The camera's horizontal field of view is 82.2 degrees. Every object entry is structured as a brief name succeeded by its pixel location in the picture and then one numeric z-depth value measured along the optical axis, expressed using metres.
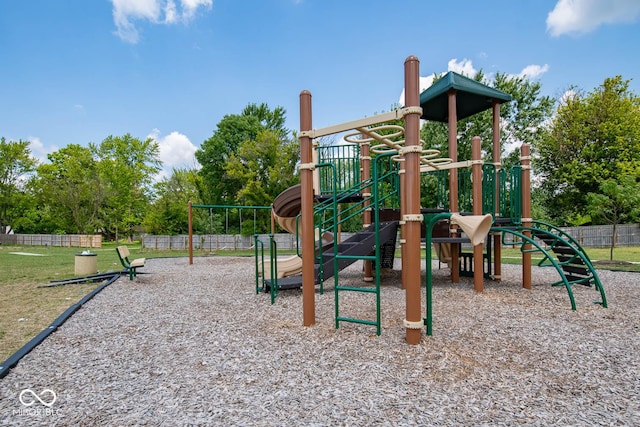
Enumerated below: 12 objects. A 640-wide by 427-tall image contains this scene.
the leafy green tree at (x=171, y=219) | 23.91
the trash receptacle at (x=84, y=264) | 9.11
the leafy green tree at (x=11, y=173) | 35.38
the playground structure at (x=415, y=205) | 3.52
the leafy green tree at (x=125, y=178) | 35.97
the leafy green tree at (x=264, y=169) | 25.41
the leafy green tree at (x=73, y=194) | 33.03
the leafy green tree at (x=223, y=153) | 31.77
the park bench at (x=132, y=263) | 8.19
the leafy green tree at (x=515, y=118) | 21.59
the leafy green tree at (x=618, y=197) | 12.38
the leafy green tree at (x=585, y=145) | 23.67
